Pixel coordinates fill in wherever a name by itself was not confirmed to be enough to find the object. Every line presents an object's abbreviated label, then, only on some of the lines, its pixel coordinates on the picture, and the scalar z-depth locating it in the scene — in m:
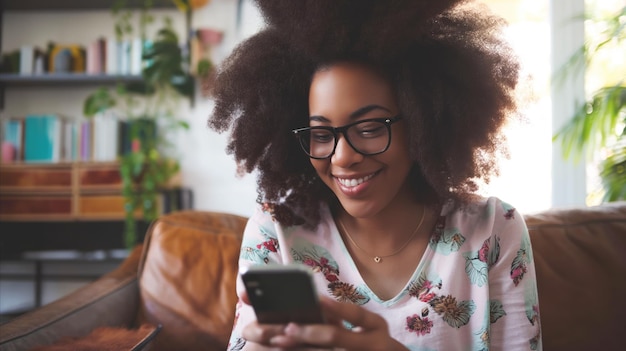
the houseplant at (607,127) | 1.59
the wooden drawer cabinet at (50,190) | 2.99
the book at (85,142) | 3.12
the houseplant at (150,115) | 2.98
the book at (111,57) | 3.17
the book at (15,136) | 3.12
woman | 0.92
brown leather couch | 1.30
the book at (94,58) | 3.18
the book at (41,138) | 3.12
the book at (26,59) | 3.19
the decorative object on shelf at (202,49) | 3.23
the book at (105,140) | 3.11
